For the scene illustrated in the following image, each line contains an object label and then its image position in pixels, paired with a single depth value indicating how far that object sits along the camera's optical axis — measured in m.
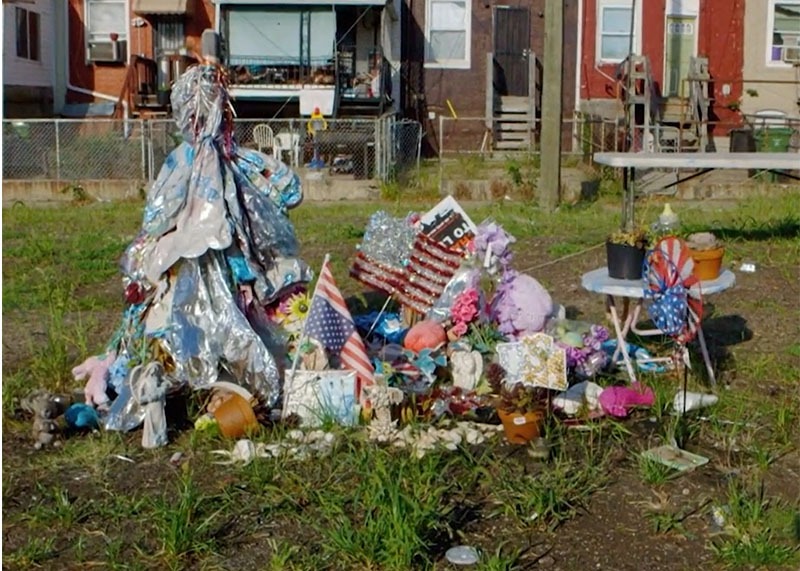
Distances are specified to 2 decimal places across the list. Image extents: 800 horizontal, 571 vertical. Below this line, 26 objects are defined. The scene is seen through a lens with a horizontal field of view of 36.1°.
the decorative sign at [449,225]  7.23
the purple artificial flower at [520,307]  6.78
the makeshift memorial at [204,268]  6.07
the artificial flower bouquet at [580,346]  6.55
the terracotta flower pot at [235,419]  5.69
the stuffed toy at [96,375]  6.17
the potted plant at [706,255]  6.71
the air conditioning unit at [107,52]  26.45
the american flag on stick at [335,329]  6.13
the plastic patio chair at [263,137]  20.44
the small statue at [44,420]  5.73
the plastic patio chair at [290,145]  20.38
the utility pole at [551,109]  15.10
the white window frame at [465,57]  26.06
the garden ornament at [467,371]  6.44
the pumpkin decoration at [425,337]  6.74
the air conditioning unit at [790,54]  26.33
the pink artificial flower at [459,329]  6.82
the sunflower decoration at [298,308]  6.48
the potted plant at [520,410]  5.56
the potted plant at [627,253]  6.58
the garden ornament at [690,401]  5.88
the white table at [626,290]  6.39
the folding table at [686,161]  8.85
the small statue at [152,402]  5.65
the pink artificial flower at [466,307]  6.82
